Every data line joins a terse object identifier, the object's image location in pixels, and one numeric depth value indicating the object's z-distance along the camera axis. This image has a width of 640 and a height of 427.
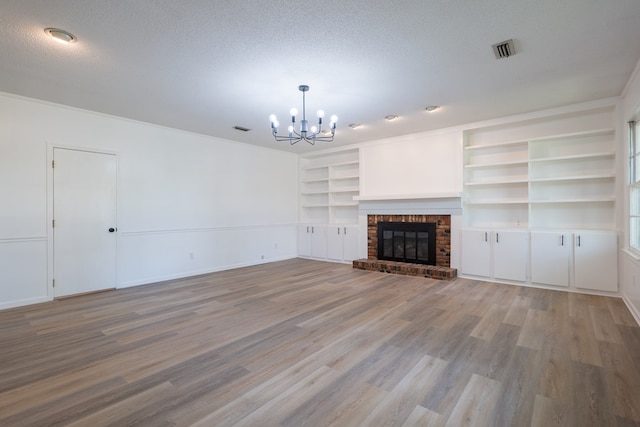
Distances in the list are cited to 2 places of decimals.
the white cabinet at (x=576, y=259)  4.21
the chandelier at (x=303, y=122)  3.65
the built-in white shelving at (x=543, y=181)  4.55
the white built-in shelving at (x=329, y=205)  7.10
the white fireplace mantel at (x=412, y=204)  5.54
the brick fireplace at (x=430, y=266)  5.39
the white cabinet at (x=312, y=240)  7.41
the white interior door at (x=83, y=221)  4.36
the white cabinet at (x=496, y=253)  4.83
